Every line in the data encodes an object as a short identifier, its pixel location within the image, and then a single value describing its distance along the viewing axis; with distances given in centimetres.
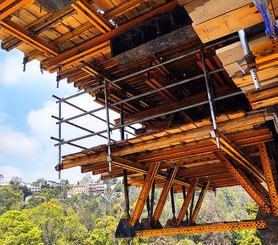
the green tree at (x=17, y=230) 3941
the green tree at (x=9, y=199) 7588
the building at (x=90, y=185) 12985
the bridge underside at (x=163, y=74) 242
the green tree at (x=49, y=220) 5297
